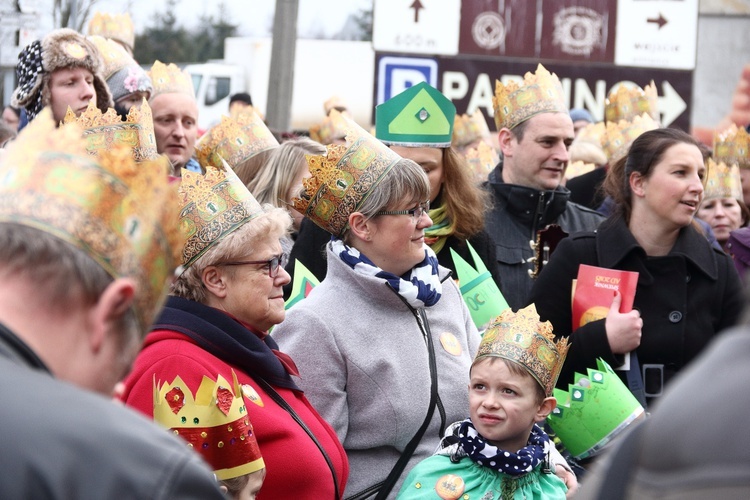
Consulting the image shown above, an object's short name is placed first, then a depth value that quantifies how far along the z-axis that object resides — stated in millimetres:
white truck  25375
